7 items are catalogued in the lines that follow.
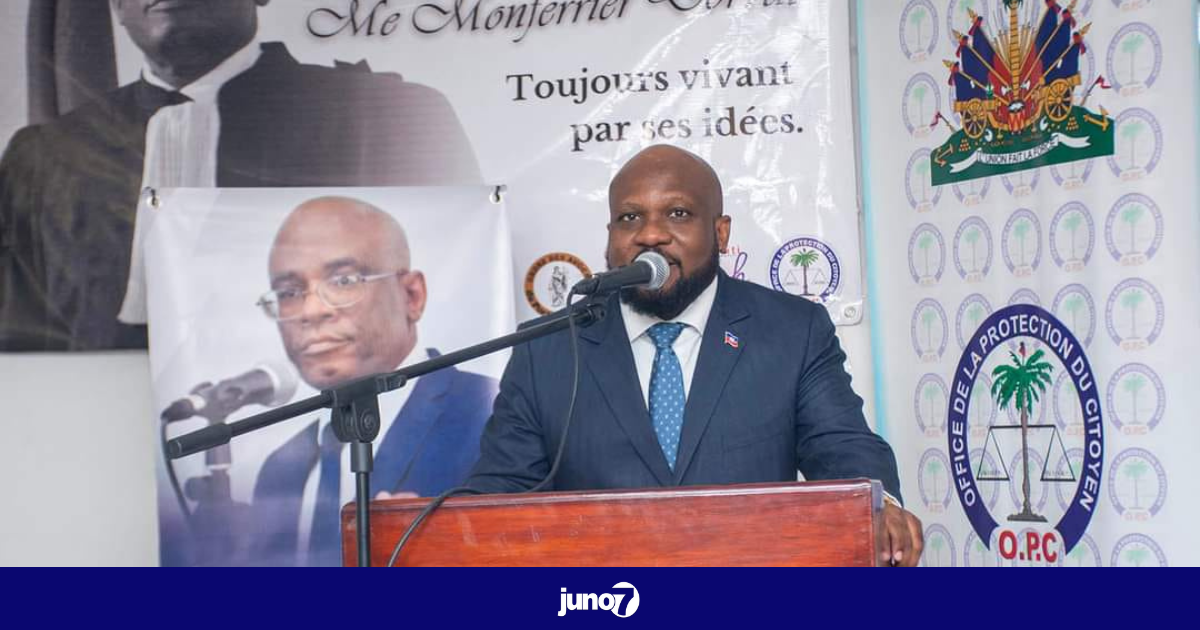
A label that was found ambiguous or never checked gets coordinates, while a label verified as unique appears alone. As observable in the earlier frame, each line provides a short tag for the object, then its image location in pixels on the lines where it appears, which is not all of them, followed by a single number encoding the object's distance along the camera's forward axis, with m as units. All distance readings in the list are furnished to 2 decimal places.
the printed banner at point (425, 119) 4.04
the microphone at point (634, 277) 2.13
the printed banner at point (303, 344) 3.76
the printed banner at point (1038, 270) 3.20
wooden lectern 1.79
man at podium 2.90
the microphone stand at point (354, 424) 1.86
